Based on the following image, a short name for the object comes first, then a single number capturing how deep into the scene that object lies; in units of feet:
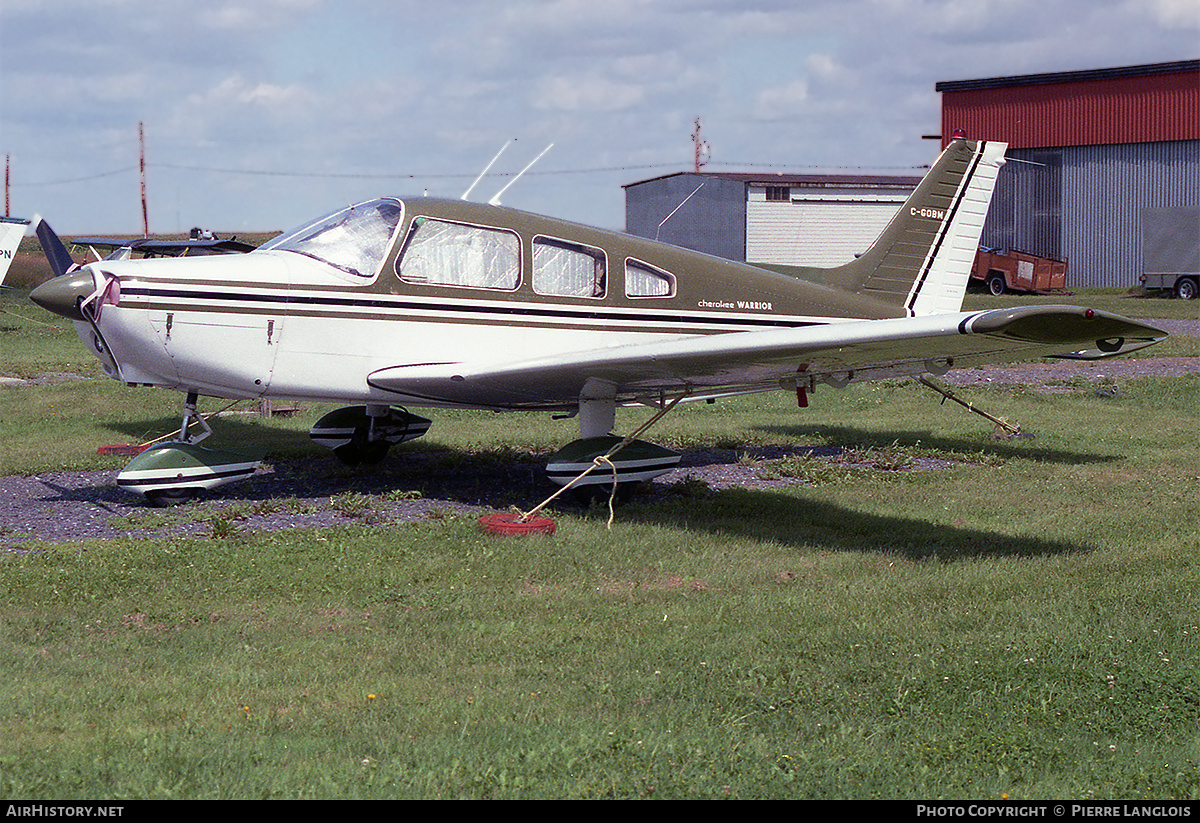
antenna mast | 257.75
